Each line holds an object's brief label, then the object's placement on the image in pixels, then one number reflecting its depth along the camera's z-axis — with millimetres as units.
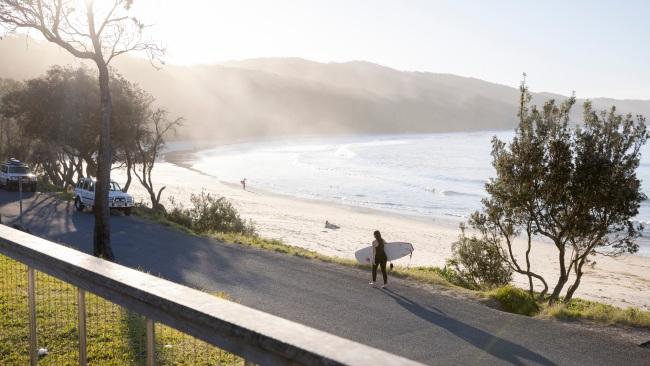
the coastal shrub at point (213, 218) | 30812
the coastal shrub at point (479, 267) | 21016
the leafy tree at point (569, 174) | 16156
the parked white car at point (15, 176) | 38000
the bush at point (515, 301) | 14578
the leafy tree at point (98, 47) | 16906
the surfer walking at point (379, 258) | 16203
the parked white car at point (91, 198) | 30484
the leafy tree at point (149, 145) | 37250
